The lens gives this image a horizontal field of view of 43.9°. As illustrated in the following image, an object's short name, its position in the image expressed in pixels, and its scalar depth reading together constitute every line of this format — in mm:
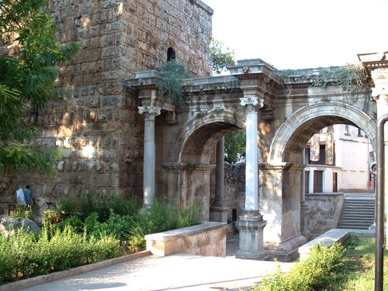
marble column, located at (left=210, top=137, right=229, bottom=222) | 16891
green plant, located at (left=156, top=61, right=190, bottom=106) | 13109
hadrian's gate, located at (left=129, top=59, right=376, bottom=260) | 11969
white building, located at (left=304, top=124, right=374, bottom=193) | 31719
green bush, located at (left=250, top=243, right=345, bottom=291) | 5466
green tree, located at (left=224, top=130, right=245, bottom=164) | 24766
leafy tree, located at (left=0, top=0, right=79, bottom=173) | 7637
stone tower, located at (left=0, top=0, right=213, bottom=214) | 13102
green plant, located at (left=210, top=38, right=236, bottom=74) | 27406
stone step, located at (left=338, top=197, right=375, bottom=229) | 22062
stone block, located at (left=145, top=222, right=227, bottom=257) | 8750
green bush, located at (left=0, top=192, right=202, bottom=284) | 6504
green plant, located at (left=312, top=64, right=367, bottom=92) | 11547
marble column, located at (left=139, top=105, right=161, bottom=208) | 12938
